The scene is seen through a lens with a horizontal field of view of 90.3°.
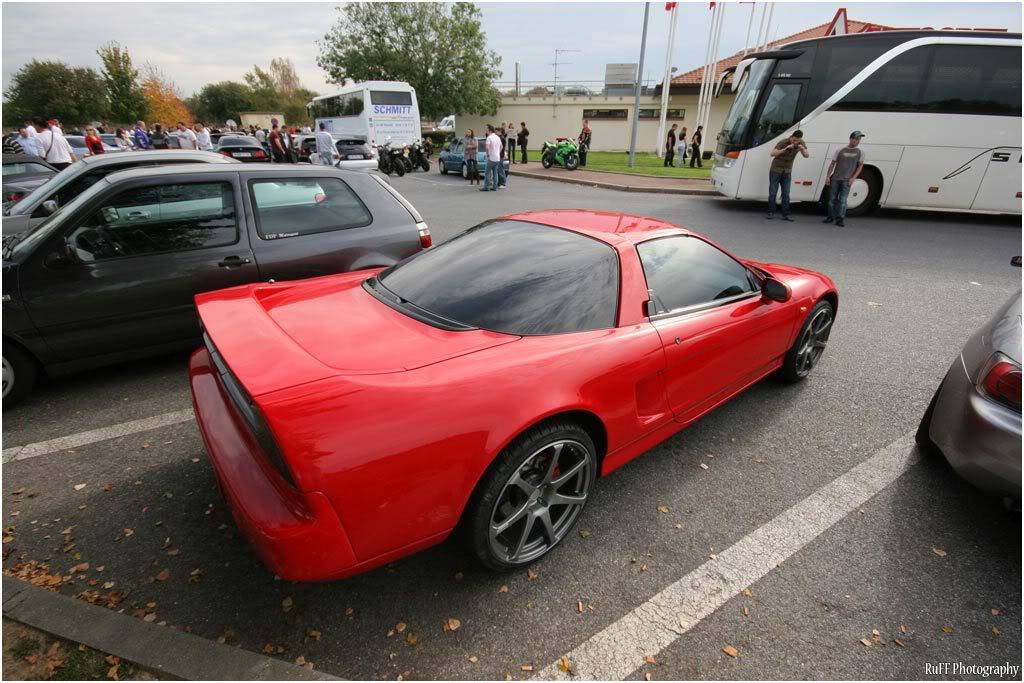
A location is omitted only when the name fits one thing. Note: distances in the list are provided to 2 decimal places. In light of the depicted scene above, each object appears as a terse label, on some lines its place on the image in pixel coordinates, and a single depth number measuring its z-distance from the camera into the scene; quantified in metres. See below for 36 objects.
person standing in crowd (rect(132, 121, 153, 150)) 19.72
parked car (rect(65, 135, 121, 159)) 17.00
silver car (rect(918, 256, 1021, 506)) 2.15
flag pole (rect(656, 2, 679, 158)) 25.10
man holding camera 9.37
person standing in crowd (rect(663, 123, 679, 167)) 22.01
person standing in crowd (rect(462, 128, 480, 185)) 16.97
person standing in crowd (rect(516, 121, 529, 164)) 22.81
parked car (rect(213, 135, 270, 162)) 18.72
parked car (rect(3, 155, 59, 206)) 8.36
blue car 18.98
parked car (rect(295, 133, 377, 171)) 18.48
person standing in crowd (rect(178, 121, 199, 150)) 15.87
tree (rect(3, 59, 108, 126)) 47.03
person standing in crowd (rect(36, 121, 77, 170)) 11.27
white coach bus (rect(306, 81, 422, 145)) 22.17
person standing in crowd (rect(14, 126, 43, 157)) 11.55
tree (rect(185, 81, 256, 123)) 75.31
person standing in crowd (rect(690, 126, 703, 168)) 21.84
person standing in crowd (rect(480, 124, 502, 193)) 14.09
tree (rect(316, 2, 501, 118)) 36.94
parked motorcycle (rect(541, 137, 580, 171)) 20.02
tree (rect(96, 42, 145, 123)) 45.50
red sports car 1.63
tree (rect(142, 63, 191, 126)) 57.90
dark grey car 3.20
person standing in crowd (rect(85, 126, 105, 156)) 13.77
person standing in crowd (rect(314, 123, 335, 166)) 15.19
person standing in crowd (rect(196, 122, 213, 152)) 17.20
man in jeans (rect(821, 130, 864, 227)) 9.06
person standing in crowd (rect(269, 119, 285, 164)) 15.27
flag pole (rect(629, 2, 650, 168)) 19.16
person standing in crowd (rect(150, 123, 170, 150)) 20.44
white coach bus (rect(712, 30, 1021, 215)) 9.12
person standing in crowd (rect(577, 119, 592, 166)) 20.94
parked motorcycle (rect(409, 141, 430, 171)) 21.80
